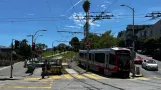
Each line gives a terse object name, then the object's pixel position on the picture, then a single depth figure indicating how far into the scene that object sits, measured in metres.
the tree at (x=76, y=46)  75.29
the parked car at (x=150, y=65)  23.91
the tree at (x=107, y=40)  48.99
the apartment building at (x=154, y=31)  52.15
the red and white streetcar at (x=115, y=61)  17.57
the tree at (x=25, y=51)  66.39
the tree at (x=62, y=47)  90.41
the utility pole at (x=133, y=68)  18.03
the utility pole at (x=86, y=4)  28.76
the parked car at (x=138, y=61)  31.26
